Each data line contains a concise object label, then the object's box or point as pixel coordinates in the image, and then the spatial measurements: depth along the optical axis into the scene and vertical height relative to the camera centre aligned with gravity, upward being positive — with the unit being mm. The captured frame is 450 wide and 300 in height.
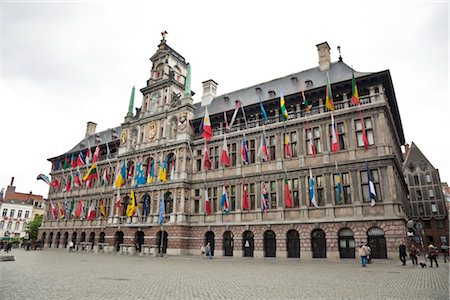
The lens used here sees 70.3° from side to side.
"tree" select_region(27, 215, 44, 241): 64288 +2298
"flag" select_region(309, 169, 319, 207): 26969 +3953
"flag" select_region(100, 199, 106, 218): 43625 +4314
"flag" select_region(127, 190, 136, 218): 38719 +3837
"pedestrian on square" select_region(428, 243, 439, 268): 19831 -553
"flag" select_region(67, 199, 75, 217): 49500 +4802
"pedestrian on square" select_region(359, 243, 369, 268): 19955 -655
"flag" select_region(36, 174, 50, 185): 47406 +8861
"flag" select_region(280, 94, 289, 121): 29588 +12014
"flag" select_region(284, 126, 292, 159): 29623 +8552
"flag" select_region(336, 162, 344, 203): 26278 +4180
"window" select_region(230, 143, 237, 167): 34438 +9127
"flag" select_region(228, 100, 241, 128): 32381 +13306
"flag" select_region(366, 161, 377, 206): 24594 +3792
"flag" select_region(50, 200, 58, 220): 48938 +4281
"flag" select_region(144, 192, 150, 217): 38625 +4196
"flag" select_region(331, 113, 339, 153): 27156 +8543
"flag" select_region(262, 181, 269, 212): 29453 +3838
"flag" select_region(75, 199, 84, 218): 45750 +4182
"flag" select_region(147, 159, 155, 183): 38525 +8044
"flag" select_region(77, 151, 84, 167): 45844 +11062
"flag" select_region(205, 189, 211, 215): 33741 +3682
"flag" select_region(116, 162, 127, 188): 39478 +7789
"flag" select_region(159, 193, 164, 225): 35375 +3100
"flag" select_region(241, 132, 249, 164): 30762 +8447
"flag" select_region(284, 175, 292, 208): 28297 +3917
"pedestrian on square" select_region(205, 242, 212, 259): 29366 -750
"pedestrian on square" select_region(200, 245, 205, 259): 31219 -814
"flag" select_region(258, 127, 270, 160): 29672 +8337
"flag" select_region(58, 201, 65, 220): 50881 +4176
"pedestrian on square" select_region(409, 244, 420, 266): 21642 -677
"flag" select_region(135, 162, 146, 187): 37938 +7440
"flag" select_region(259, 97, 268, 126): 31244 +12232
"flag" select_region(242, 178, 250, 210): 30953 +3775
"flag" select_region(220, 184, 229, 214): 31766 +3803
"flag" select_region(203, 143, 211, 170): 33544 +8394
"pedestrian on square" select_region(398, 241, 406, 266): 20812 -594
